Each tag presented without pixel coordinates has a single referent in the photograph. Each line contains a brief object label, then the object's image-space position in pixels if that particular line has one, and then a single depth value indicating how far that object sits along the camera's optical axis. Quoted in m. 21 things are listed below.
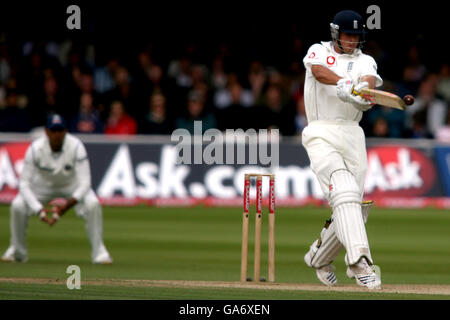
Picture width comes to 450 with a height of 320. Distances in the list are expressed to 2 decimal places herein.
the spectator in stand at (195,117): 18.19
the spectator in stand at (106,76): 19.84
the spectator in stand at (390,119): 18.89
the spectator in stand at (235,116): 18.22
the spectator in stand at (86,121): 17.89
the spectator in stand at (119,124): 18.28
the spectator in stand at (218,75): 19.97
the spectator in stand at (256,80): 19.42
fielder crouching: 11.42
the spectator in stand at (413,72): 20.07
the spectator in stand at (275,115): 18.17
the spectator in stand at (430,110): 19.44
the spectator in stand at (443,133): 18.67
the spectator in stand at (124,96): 18.67
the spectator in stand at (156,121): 18.03
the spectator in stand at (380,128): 18.36
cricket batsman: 8.62
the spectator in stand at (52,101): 18.42
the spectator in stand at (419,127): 19.00
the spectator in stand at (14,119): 18.23
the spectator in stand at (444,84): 20.09
